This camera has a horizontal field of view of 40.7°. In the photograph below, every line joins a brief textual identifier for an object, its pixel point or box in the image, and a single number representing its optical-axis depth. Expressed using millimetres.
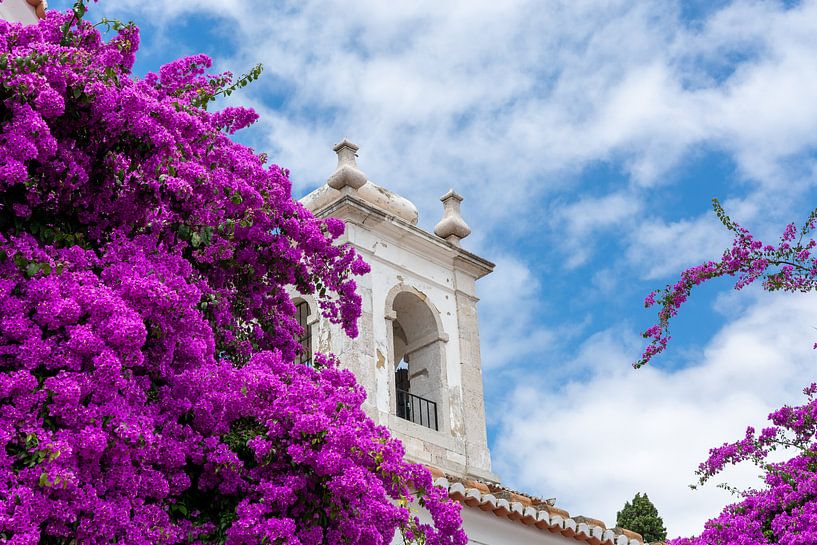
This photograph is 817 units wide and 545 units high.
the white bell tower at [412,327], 11695
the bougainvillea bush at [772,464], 8039
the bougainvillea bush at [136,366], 4312
